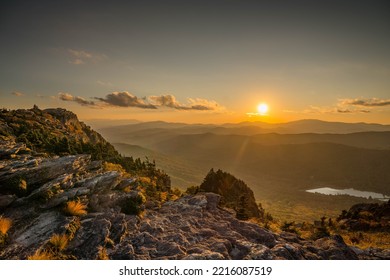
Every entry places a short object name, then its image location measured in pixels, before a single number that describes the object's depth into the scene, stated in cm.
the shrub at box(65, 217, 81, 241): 936
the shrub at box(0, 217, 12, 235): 895
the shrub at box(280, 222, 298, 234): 1622
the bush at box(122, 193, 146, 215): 1271
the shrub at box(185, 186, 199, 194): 2199
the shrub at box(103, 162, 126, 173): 1839
